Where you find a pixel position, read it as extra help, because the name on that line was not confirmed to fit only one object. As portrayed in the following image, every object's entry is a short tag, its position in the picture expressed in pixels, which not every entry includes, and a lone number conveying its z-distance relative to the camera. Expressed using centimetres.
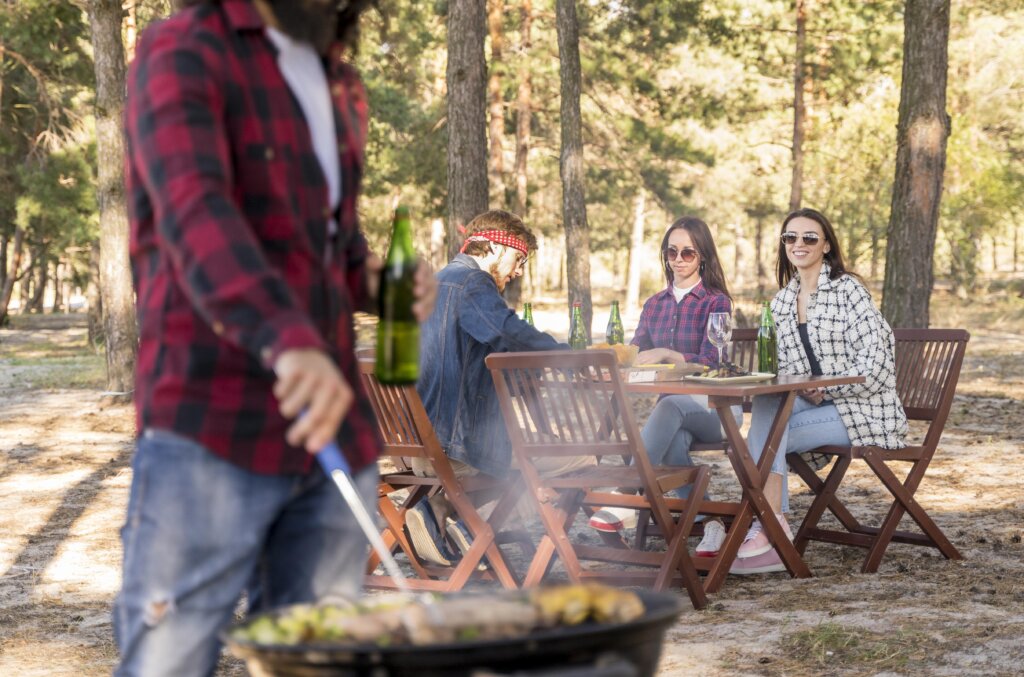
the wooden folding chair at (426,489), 560
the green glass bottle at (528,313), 706
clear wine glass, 654
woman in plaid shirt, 693
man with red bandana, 596
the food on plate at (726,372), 620
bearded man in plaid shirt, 199
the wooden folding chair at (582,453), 536
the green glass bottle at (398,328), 240
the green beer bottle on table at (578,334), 698
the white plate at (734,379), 596
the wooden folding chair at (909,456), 643
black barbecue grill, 186
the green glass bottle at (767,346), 653
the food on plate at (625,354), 658
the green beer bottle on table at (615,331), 711
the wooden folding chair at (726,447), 629
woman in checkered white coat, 642
